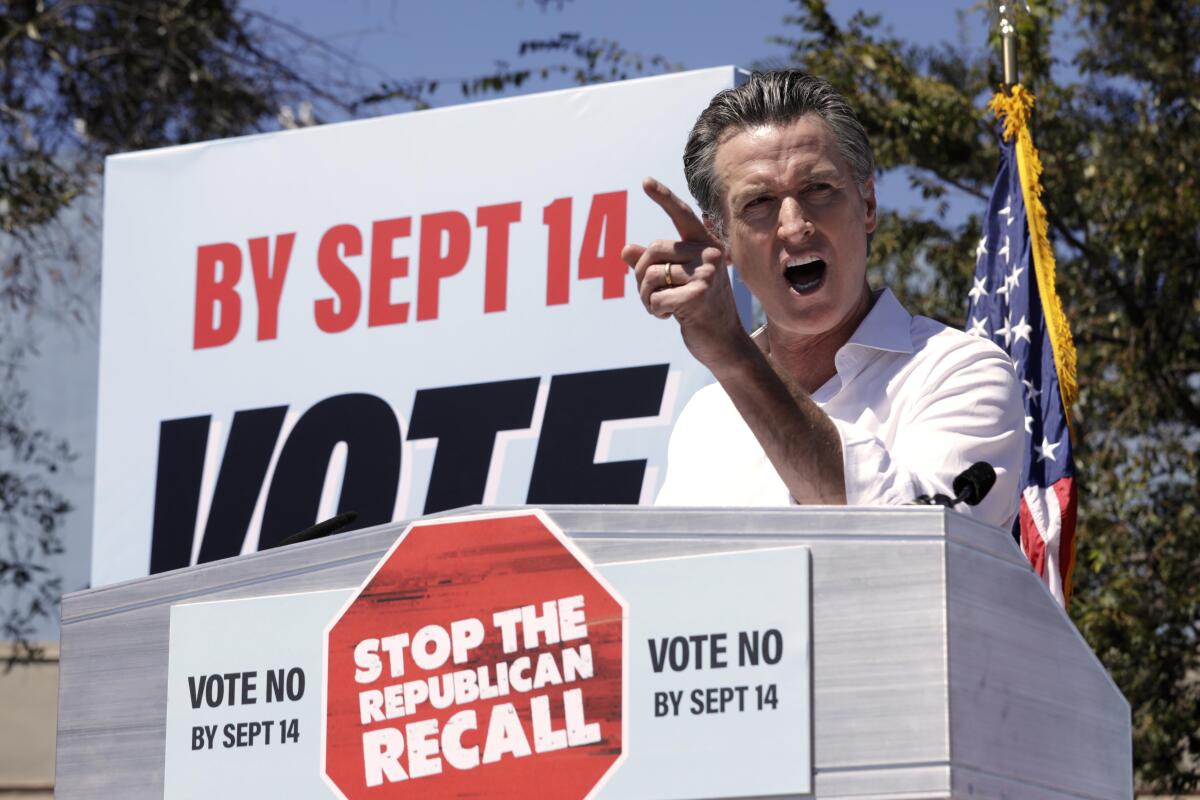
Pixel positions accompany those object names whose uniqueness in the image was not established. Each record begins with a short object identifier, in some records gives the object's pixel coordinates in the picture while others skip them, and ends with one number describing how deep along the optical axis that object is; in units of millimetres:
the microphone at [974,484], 5262
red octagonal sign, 5191
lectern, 5094
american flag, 7621
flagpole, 8238
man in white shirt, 5390
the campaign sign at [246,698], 5317
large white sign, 6908
